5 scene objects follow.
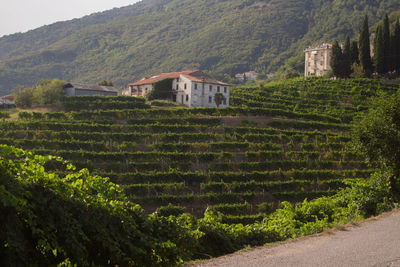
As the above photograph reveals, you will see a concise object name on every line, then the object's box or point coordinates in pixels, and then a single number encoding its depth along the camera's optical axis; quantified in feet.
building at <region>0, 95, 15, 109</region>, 206.63
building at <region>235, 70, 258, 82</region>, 378.28
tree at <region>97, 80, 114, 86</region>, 211.25
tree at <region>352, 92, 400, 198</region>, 60.70
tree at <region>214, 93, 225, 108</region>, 165.27
